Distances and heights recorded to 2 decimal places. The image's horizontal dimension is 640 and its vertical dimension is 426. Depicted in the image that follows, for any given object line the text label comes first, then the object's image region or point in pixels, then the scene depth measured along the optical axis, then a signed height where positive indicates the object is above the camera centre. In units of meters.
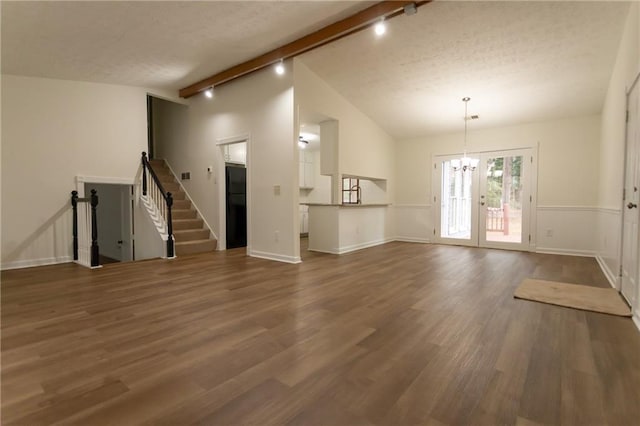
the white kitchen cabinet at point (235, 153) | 6.53 +1.06
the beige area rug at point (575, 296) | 2.77 -0.97
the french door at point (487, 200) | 6.27 +0.04
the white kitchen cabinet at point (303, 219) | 8.63 -0.52
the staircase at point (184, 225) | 5.77 -0.49
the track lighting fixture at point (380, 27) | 3.65 +2.11
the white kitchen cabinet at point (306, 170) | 8.73 +0.93
